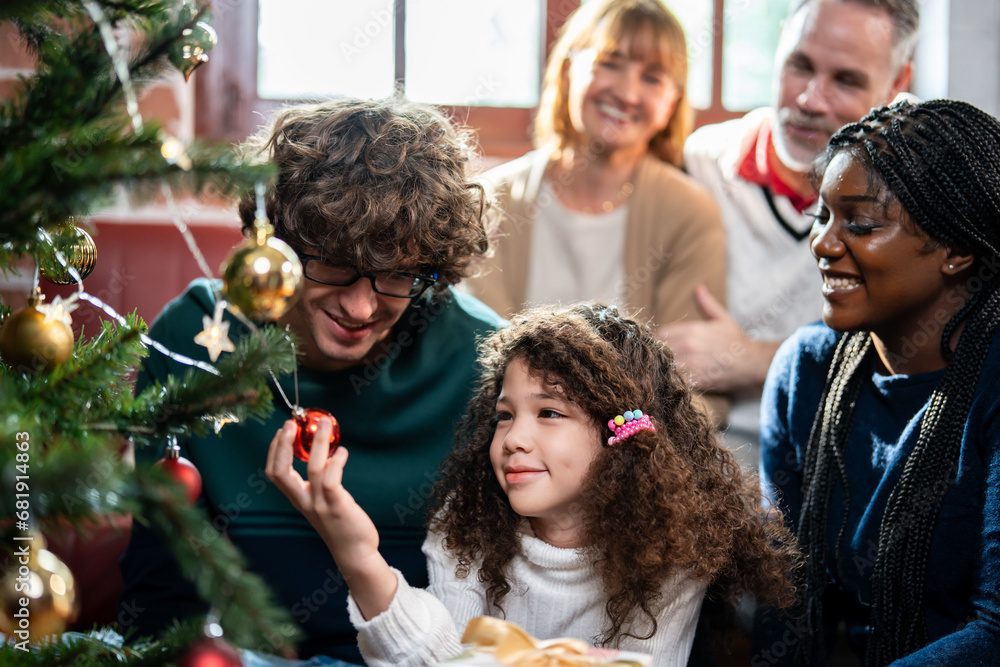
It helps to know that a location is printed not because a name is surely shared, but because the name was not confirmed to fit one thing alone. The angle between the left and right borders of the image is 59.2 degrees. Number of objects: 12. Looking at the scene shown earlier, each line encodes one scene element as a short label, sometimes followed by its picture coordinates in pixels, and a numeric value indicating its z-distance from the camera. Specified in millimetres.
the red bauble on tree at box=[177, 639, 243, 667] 635
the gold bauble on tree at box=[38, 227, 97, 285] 835
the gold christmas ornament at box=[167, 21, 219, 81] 726
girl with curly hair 1210
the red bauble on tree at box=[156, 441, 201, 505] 851
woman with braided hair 1203
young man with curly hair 1232
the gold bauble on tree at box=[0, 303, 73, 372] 708
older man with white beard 1941
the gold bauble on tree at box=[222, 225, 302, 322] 676
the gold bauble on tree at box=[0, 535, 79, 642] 642
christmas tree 555
